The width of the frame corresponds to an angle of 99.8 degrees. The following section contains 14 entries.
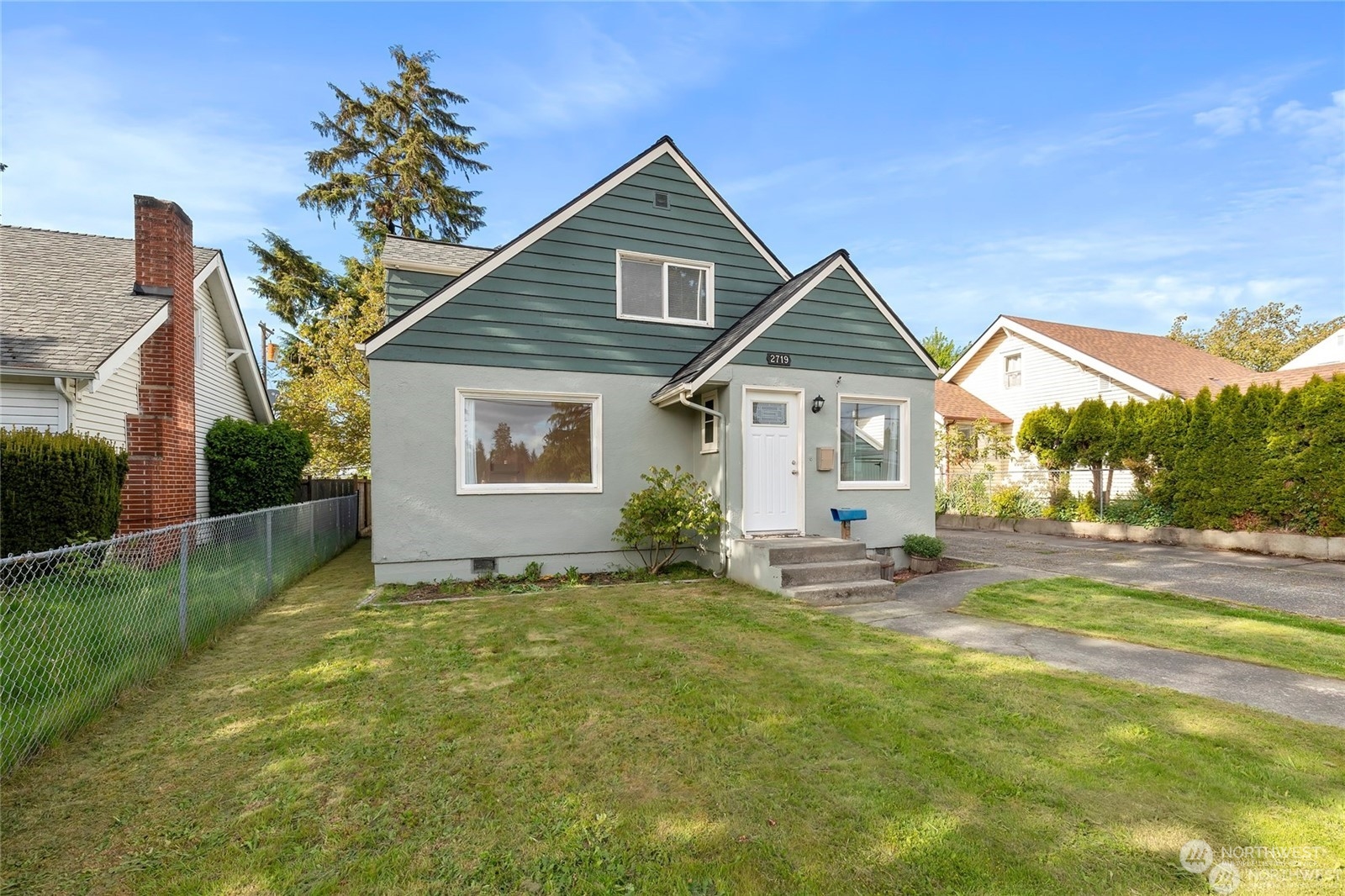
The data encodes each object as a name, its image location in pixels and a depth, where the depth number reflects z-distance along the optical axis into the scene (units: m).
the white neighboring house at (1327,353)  21.47
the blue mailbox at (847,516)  8.84
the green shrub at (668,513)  8.45
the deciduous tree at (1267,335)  36.03
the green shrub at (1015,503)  16.88
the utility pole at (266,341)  25.33
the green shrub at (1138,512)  13.65
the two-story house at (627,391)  8.29
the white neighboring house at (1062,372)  18.45
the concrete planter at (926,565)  9.42
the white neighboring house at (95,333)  8.27
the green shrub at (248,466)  12.23
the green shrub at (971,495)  17.83
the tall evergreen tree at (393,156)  24.16
